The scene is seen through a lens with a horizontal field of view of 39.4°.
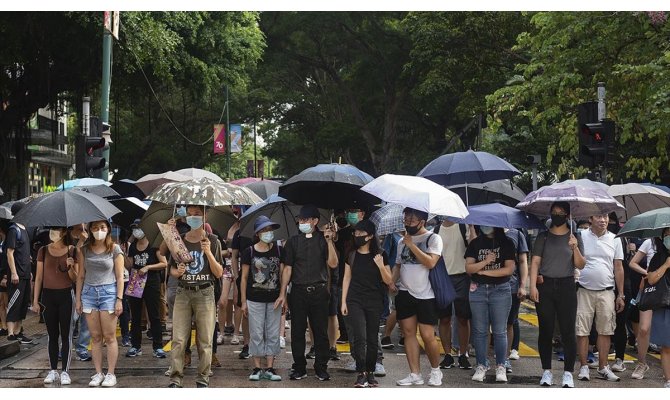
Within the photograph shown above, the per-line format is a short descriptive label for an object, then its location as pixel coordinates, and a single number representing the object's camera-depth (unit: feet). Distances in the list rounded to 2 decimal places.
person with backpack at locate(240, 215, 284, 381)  31.30
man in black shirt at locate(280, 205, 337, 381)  31.45
